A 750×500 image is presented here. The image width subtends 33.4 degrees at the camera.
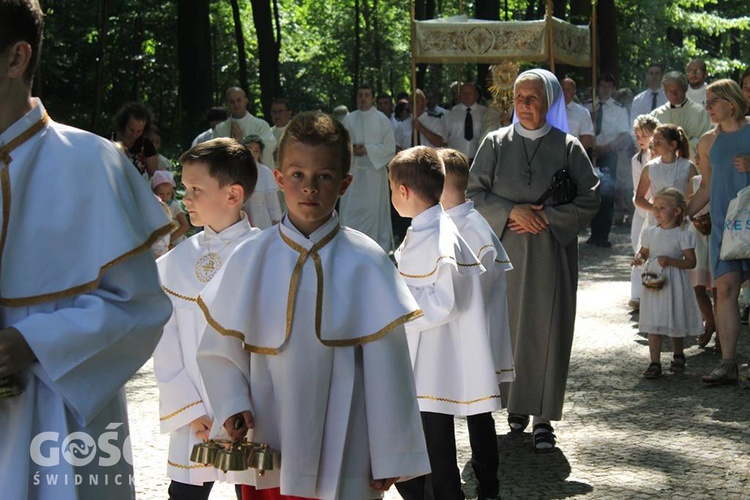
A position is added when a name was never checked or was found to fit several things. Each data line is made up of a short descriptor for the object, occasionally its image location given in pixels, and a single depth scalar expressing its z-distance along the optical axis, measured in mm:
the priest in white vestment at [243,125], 15758
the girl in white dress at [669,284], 9688
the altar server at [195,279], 4746
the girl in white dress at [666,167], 11227
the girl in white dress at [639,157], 12477
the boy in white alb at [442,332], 5754
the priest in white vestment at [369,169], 19188
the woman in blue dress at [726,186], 9102
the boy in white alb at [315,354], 3963
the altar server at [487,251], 6336
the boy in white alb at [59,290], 3066
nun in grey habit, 7426
